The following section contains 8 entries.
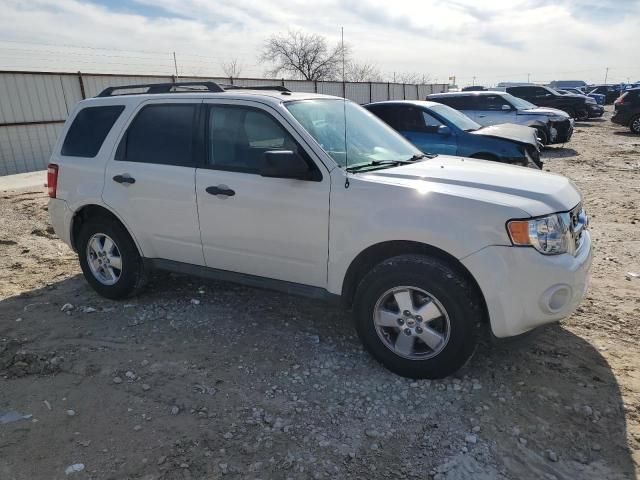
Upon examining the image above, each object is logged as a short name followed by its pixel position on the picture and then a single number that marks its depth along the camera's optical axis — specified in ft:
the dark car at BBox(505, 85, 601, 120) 73.56
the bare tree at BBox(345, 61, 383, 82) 144.48
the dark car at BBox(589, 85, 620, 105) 136.85
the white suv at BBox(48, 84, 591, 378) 9.87
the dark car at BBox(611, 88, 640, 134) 61.57
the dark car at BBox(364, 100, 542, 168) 26.53
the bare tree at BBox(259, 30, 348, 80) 151.74
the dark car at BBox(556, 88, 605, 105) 115.59
